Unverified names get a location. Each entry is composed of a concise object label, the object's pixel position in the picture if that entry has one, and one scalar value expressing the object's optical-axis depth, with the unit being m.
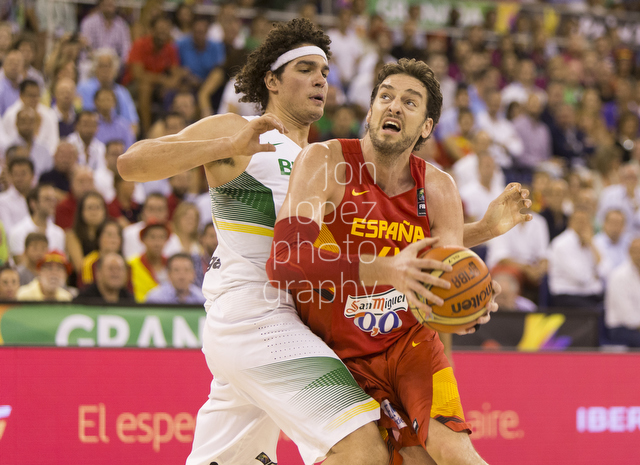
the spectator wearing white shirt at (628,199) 21.36
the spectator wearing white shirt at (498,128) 23.47
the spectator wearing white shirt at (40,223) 14.89
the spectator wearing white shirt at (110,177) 16.59
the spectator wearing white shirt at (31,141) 16.81
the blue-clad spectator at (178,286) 14.06
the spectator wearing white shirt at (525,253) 18.09
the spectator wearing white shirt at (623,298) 17.48
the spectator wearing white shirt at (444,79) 23.92
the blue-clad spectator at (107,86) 18.80
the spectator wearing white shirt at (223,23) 22.20
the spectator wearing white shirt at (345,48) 23.86
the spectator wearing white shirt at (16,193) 15.65
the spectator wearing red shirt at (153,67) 20.69
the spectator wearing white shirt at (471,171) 20.36
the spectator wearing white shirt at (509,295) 15.87
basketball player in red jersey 6.92
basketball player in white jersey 6.80
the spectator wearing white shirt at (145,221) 15.37
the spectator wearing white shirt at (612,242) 19.69
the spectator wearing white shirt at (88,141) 17.31
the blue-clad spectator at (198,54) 21.78
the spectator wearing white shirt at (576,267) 18.31
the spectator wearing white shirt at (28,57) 18.25
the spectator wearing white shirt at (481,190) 19.47
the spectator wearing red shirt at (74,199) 15.56
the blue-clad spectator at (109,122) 18.30
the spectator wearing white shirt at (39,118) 17.05
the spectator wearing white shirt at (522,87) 25.72
